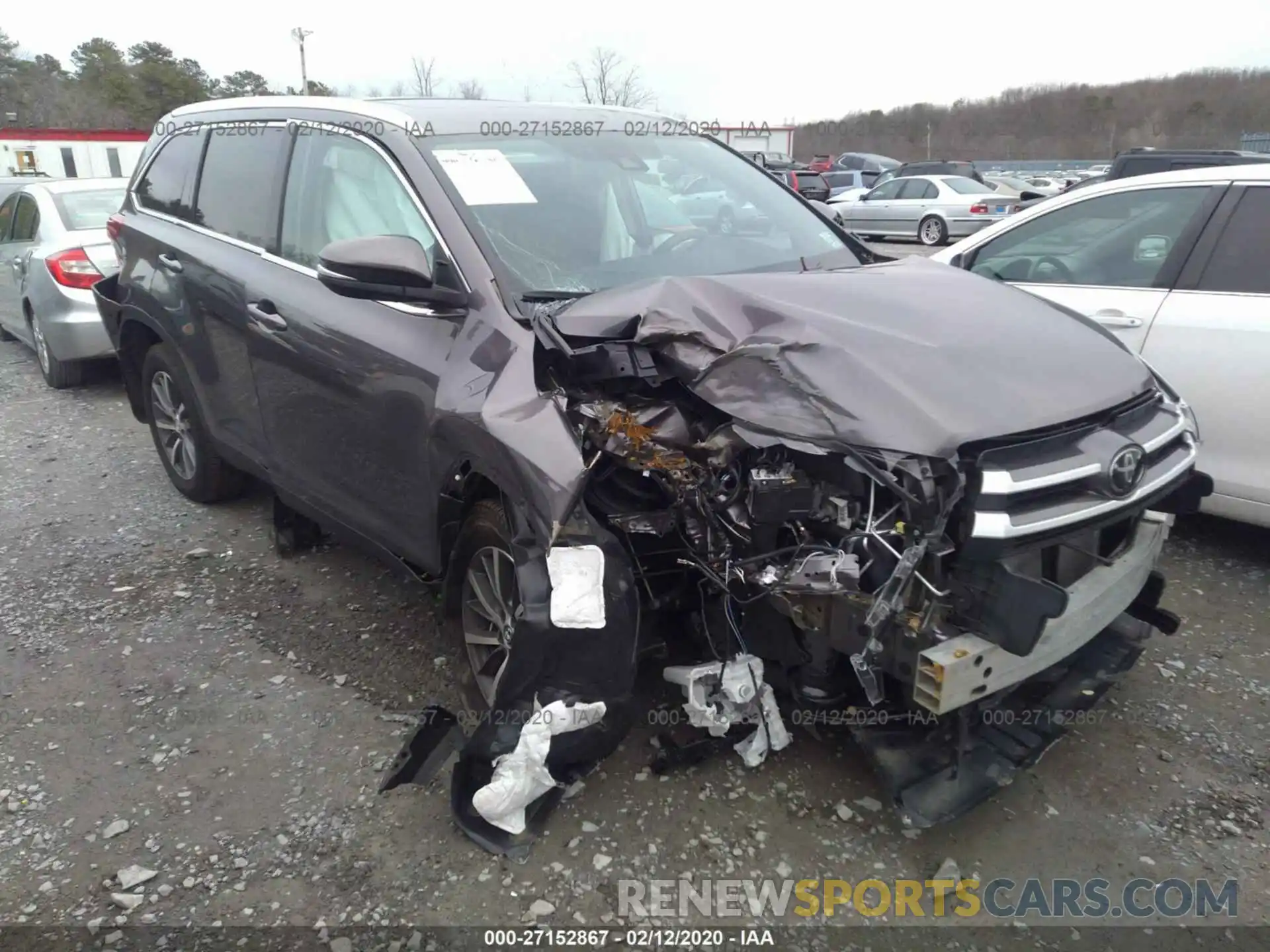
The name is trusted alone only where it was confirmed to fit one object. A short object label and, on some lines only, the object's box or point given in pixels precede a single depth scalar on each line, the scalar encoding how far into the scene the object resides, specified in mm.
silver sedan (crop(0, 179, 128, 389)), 6773
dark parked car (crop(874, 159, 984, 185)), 22047
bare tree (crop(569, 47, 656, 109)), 30792
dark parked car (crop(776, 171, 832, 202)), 17203
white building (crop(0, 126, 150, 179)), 33094
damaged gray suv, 2199
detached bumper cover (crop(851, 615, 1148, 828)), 2398
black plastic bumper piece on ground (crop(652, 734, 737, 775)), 2756
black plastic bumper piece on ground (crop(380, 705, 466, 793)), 2531
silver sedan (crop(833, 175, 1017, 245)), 18016
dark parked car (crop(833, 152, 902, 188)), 30538
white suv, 3670
